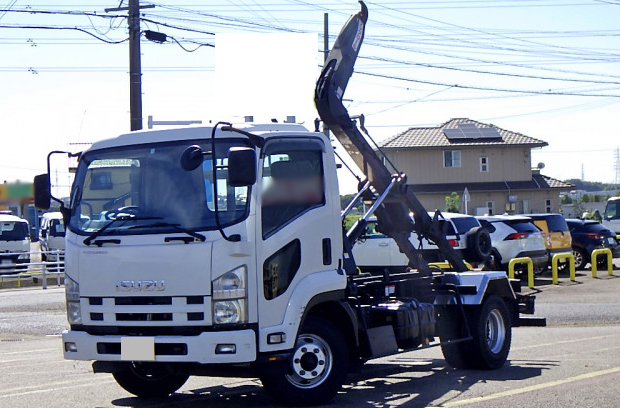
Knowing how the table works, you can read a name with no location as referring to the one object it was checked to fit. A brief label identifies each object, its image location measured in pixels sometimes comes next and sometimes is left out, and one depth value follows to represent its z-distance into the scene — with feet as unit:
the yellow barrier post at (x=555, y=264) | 80.64
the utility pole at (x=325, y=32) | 107.04
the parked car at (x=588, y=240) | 98.99
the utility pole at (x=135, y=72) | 72.49
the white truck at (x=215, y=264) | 26.17
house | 189.47
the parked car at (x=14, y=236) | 117.60
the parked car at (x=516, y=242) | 83.76
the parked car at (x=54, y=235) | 129.49
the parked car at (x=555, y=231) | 91.97
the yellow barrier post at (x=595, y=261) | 86.74
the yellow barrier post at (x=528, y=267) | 76.23
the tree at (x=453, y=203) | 174.19
